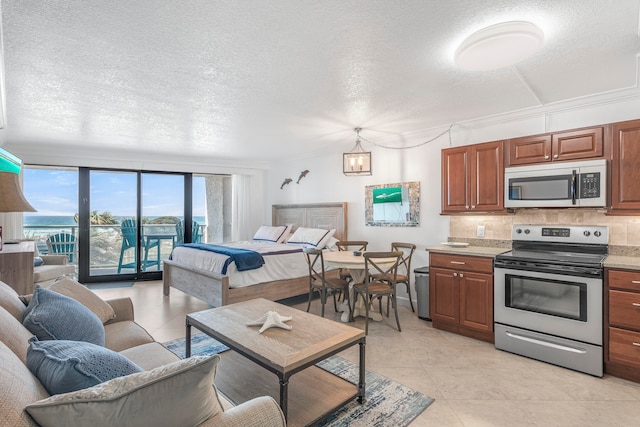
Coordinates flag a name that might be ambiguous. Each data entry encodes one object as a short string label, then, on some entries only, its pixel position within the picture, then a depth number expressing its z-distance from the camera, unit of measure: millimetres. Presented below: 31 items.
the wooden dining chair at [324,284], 3859
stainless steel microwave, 2803
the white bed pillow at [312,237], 5207
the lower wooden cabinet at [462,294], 3158
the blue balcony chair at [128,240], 6090
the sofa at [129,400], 802
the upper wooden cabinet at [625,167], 2641
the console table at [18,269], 2869
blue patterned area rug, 1992
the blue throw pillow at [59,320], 1505
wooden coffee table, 1823
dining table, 3525
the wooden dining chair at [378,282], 3432
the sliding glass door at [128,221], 5750
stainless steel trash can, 3854
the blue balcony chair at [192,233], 6539
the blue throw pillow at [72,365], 986
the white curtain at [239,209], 6926
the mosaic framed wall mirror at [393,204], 4449
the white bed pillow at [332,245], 5168
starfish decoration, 2174
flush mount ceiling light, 1875
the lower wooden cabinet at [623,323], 2393
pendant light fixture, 4082
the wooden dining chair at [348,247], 4312
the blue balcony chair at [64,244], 5812
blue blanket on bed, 3893
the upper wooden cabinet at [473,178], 3393
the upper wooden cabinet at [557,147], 2856
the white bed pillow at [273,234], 5852
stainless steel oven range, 2564
